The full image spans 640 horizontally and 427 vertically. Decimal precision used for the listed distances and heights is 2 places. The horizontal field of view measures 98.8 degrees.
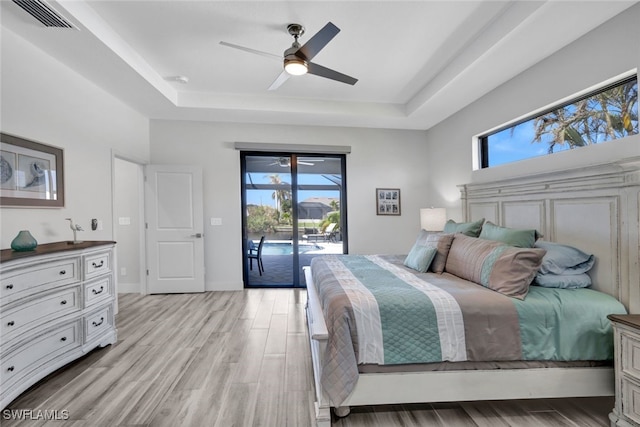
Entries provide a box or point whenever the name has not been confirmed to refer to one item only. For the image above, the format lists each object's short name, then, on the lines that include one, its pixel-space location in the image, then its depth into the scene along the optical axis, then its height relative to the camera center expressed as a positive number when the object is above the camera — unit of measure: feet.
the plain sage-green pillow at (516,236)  7.41 -0.78
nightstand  4.86 -2.98
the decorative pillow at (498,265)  6.05 -1.36
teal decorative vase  6.51 -0.57
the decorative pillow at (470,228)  9.48 -0.66
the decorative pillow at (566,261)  6.56 -1.30
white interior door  13.78 -0.66
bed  5.33 -2.88
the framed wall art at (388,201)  15.61 +0.58
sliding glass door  15.17 +0.27
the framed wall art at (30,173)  6.95 +1.25
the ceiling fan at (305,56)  6.75 +4.28
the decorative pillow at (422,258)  8.41 -1.50
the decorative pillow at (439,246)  8.37 -1.13
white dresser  5.78 -2.25
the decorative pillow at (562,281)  6.46 -1.73
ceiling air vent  6.21 +4.89
